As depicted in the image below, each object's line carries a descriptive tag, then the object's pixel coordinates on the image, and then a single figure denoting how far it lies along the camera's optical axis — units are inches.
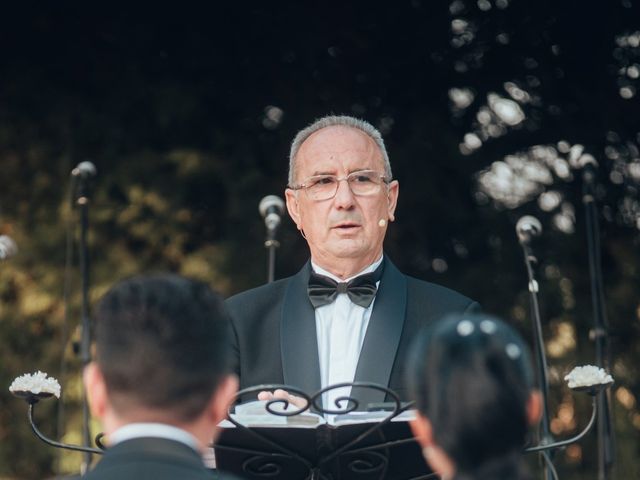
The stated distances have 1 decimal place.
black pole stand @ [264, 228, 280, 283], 345.8
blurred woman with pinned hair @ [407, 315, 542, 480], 126.0
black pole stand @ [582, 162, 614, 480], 373.4
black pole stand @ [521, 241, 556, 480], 326.0
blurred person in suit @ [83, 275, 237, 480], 131.4
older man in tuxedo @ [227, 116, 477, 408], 265.6
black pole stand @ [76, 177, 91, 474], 366.3
